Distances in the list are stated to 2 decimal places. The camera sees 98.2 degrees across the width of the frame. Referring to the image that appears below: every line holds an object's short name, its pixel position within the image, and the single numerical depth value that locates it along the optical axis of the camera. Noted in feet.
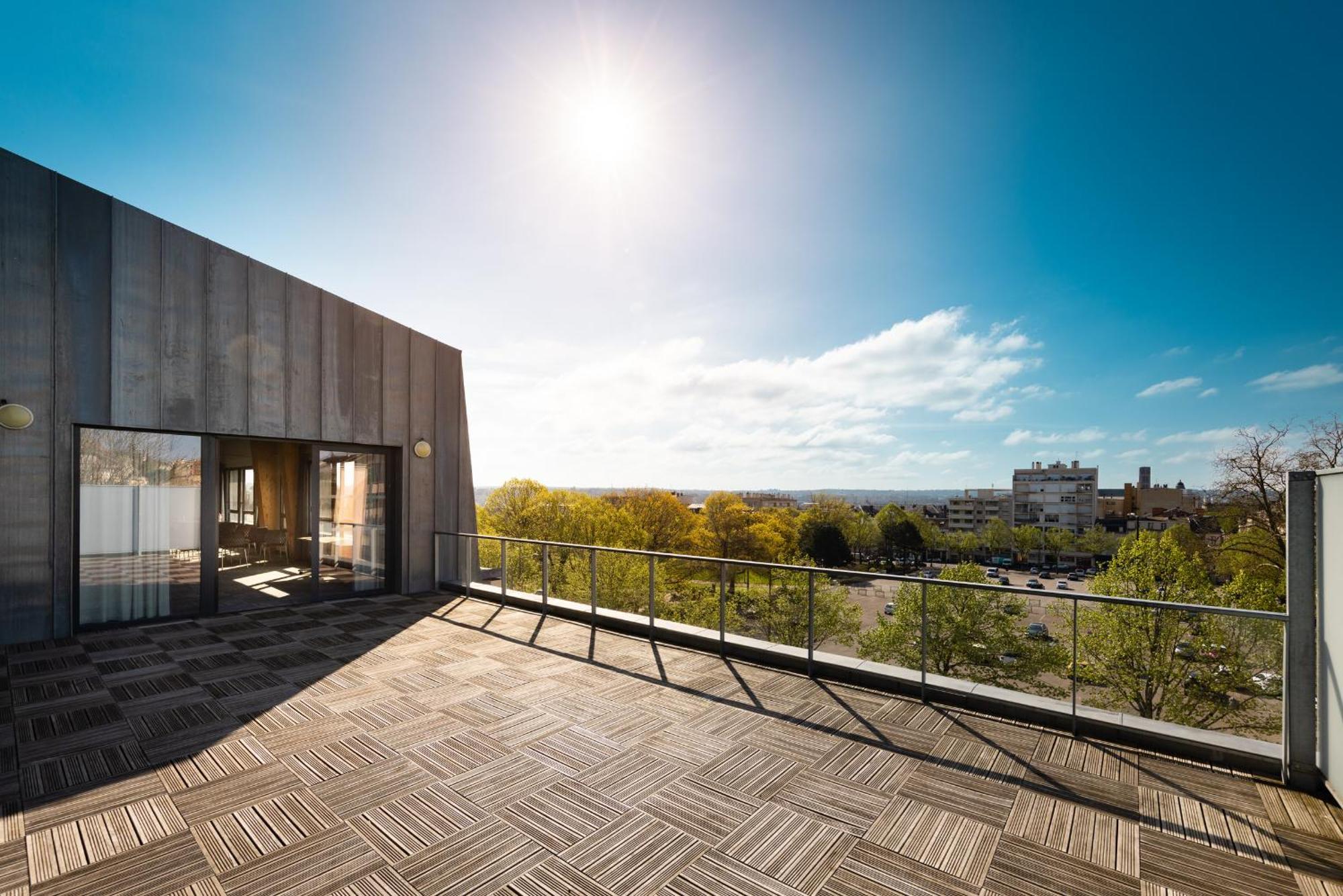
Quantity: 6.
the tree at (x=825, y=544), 155.74
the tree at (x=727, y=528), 119.34
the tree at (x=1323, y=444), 48.39
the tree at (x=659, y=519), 112.88
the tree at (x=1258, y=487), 50.24
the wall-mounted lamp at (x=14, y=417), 16.12
